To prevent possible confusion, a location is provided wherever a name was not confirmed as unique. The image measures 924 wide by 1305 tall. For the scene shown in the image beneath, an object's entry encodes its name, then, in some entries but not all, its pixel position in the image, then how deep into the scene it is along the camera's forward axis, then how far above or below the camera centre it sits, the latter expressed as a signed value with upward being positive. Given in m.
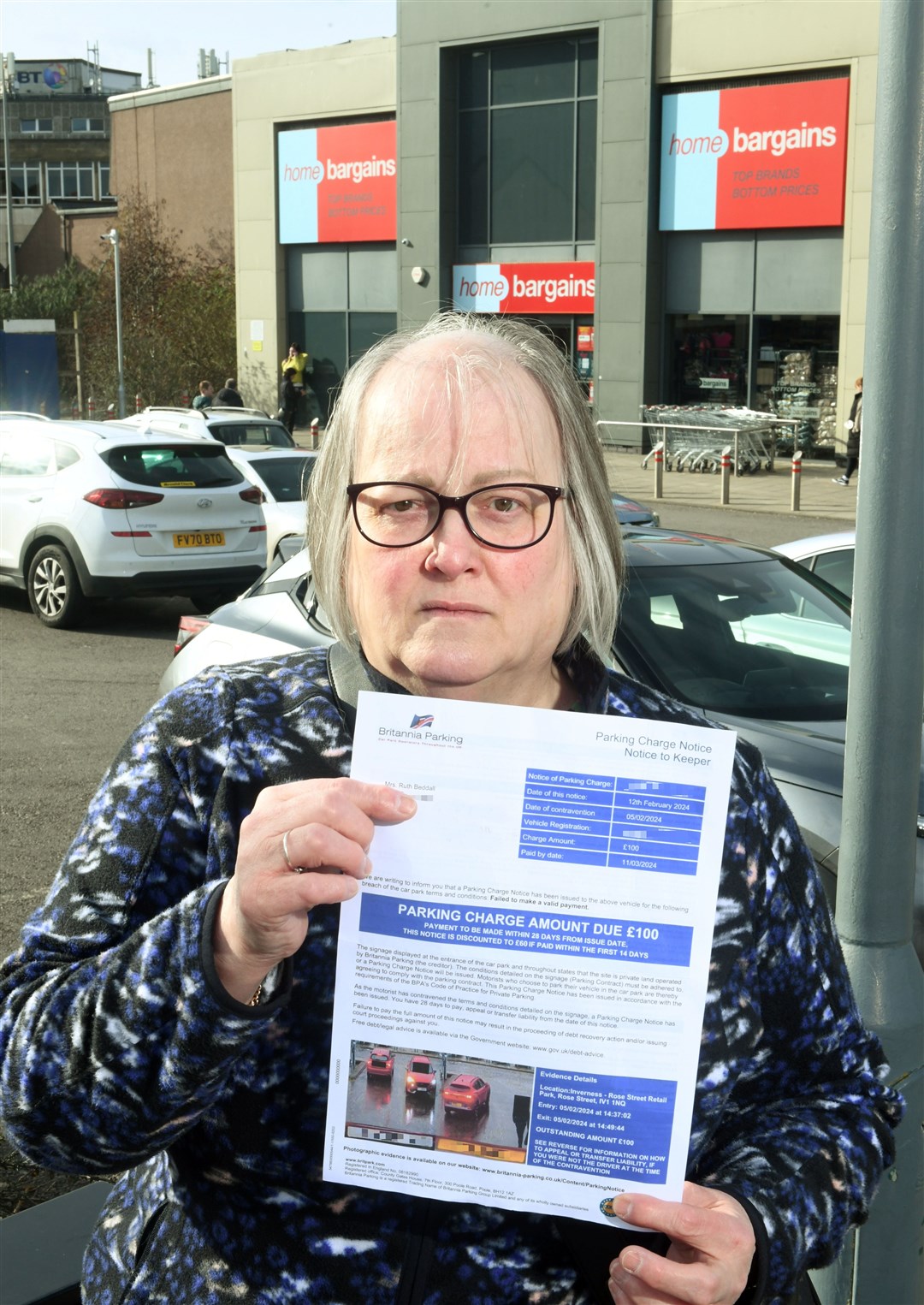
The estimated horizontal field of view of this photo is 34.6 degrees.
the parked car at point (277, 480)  13.11 -1.25
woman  1.47 -0.63
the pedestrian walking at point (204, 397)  25.80 -0.85
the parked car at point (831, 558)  7.59 -1.03
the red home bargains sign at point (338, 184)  34.22 +3.89
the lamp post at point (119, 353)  35.84 -0.08
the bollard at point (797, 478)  20.92 -1.76
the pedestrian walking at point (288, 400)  31.17 -1.02
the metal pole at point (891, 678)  2.75 -0.60
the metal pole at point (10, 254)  52.94 +3.55
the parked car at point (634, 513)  13.51 -1.46
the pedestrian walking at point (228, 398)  26.47 -0.84
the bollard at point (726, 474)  22.14 -1.77
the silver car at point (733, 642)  4.83 -1.11
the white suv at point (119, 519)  12.52 -1.43
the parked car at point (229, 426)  17.22 -0.88
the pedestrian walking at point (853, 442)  22.11 -1.35
